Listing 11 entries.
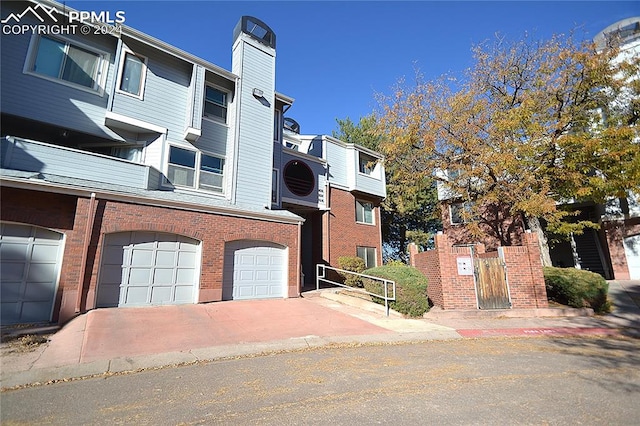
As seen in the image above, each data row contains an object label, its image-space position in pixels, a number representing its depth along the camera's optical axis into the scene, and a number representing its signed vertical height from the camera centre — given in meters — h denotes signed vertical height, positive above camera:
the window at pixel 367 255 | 19.58 +0.89
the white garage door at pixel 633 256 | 16.92 +0.61
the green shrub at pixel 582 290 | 11.14 -0.81
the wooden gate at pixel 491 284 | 10.80 -0.56
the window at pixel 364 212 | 20.61 +3.81
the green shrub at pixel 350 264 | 17.00 +0.27
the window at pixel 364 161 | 21.76 +7.57
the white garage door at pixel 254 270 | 11.18 -0.03
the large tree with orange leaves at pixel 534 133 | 13.09 +6.25
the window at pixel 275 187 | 15.88 +4.24
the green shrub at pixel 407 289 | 10.43 -0.73
